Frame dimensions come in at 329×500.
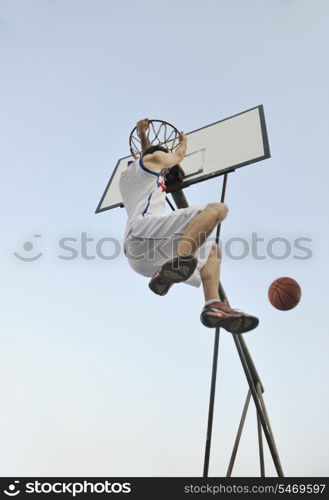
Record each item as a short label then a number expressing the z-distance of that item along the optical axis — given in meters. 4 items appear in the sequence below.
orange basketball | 4.65
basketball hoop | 5.50
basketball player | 3.40
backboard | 4.92
